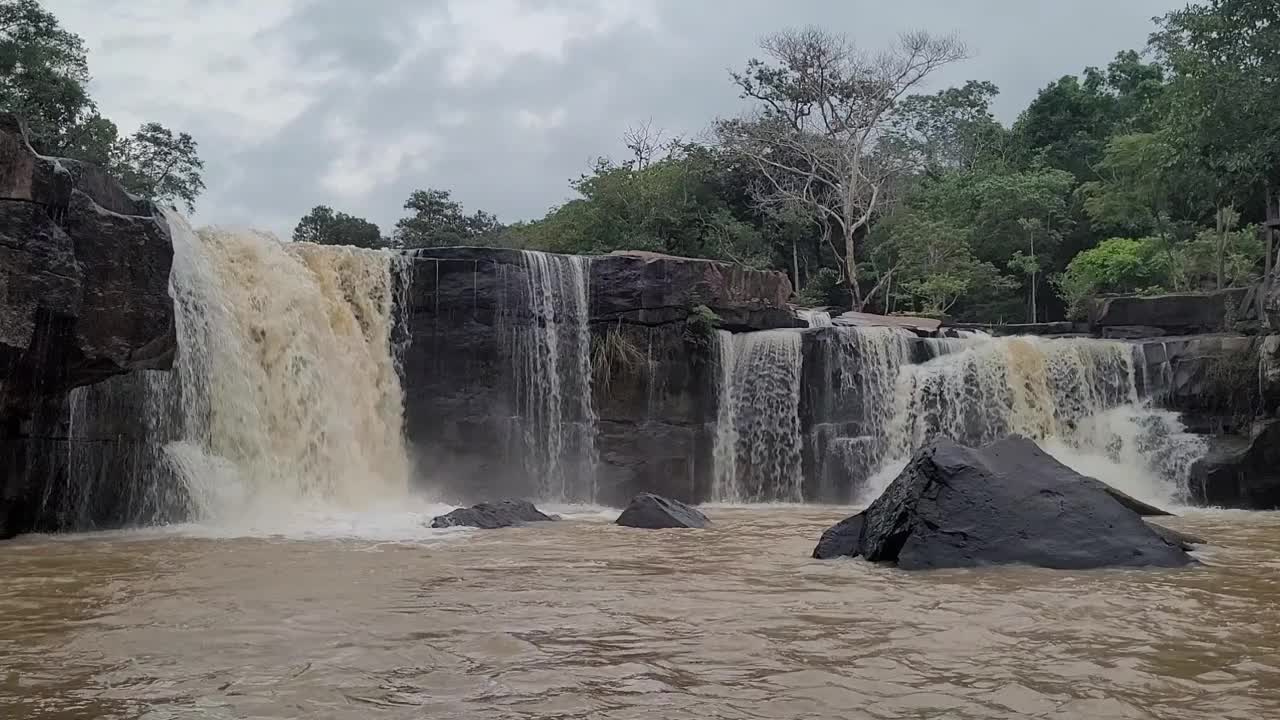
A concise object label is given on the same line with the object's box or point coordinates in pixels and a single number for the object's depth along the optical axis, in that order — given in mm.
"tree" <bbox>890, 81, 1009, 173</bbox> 45562
